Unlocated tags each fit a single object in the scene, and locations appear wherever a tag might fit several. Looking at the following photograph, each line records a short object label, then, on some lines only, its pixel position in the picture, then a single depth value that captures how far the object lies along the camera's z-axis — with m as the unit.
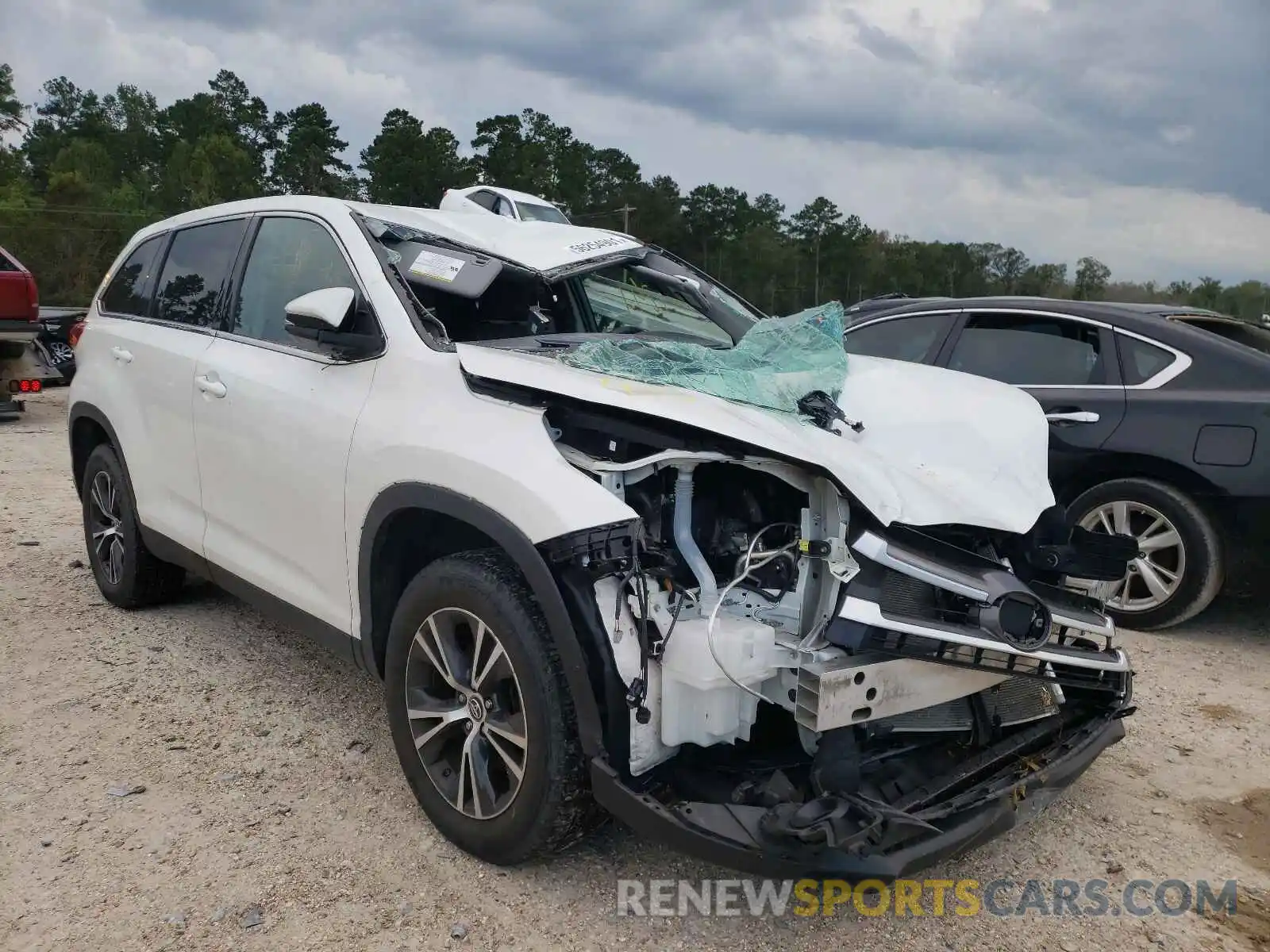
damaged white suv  2.26
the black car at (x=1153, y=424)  4.49
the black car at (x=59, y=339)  14.34
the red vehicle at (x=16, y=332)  10.77
